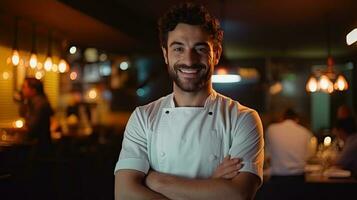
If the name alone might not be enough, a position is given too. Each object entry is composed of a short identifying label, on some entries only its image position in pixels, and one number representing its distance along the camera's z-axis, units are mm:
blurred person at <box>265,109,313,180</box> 5488
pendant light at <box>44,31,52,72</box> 6766
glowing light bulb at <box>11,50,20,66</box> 5871
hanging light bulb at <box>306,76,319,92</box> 7598
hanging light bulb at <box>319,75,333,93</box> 6868
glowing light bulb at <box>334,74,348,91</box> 7266
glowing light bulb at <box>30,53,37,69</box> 6312
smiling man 1926
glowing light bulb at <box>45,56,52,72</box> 6762
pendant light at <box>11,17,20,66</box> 5883
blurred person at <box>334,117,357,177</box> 5359
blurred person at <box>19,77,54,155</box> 5781
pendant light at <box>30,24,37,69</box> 6320
